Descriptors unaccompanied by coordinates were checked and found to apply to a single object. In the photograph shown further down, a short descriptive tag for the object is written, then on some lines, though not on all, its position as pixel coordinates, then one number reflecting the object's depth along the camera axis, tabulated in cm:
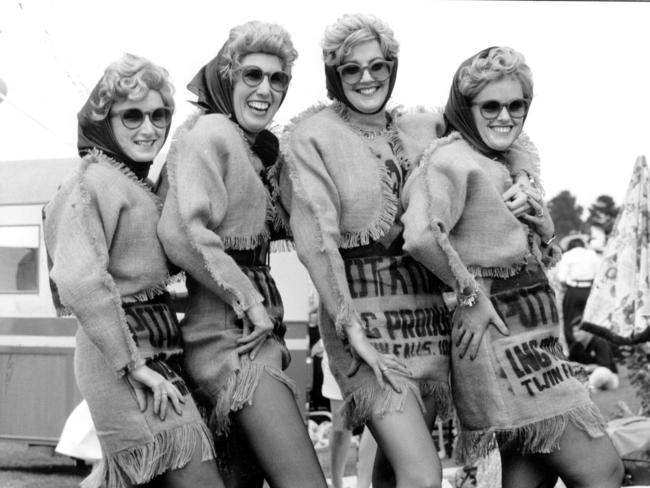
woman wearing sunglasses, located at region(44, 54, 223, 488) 300
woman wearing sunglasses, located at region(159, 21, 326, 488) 305
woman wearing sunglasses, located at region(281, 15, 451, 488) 315
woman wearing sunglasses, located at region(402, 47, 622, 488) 314
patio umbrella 582
